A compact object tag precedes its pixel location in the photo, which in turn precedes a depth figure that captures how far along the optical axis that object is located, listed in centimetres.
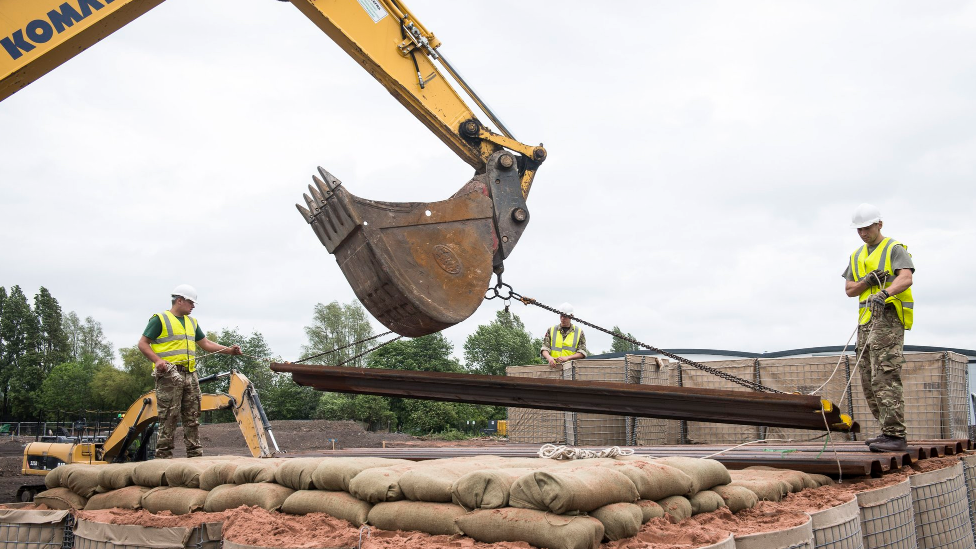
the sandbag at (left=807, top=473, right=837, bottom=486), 476
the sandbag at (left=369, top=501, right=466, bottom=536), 318
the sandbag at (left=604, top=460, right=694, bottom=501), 344
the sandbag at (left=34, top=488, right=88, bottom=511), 480
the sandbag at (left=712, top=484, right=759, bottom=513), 385
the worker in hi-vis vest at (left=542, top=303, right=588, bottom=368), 999
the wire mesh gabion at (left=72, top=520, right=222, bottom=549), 384
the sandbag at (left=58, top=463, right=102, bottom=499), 484
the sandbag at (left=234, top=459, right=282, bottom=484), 416
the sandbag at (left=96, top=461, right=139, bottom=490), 476
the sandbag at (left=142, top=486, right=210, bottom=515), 425
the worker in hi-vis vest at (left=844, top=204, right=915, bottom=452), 561
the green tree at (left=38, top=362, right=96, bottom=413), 5216
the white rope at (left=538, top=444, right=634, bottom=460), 425
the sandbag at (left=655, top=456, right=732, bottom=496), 376
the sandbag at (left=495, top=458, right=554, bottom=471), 391
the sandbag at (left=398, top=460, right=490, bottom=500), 331
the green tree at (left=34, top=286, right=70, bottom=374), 5834
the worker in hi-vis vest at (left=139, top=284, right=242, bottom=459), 657
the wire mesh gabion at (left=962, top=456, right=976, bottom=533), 623
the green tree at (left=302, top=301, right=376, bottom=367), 4888
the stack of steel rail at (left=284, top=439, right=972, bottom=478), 489
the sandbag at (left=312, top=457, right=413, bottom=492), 374
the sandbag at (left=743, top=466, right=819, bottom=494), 442
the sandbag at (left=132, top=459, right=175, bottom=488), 463
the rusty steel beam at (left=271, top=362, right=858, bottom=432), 547
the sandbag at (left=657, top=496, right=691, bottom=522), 347
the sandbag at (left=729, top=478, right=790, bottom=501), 408
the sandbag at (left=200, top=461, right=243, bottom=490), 433
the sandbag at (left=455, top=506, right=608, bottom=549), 281
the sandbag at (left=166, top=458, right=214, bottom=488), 446
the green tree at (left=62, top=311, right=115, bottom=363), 6500
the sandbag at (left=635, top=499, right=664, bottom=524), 333
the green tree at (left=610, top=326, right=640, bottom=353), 6419
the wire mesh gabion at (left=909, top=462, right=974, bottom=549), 506
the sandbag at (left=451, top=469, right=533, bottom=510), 308
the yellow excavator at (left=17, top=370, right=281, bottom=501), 738
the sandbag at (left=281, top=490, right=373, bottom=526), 353
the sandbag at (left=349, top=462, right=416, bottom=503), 347
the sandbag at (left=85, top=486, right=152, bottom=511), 455
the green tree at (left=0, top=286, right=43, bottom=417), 5534
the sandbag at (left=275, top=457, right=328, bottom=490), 393
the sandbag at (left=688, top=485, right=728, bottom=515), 369
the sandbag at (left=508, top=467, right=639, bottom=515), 291
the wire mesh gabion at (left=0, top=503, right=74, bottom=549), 447
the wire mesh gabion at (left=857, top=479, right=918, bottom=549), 432
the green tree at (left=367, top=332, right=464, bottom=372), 3297
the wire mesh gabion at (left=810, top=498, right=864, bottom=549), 365
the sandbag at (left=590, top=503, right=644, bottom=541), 304
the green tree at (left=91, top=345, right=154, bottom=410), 5128
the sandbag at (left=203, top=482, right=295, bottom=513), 395
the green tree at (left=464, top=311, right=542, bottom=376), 5253
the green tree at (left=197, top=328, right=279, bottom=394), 3872
